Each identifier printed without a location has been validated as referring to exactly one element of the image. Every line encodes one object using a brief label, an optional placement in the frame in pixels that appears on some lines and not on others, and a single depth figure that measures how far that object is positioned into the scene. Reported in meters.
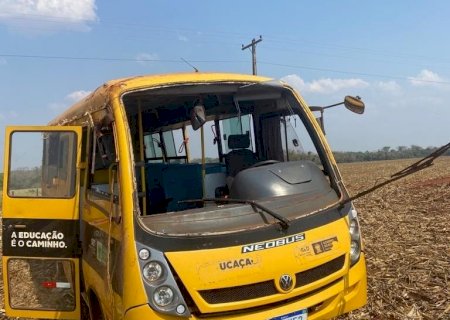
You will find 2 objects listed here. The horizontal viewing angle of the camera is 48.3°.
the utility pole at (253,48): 30.91
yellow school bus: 3.55
